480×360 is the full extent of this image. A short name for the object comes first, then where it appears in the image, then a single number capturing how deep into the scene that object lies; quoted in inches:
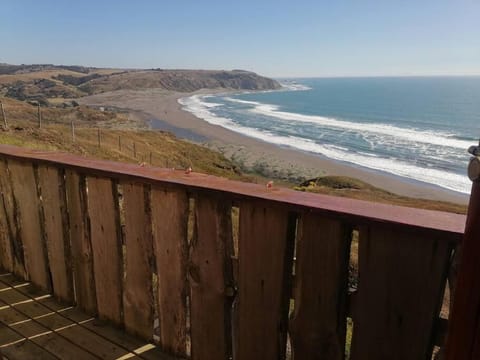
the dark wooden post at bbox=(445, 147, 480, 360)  33.0
